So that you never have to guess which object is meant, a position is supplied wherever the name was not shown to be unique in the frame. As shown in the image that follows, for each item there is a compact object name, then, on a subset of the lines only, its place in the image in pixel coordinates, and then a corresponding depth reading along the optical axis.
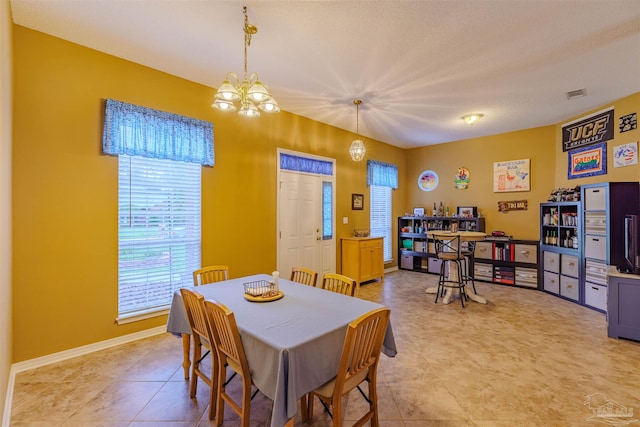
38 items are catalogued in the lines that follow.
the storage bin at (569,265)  4.30
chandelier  2.12
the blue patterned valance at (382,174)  6.05
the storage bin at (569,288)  4.28
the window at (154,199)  2.96
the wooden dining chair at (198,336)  1.85
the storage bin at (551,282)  4.62
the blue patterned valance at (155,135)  2.84
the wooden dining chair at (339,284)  2.29
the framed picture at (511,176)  5.47
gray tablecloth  1.35
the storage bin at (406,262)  6.61
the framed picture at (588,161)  4.27
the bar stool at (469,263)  5.36
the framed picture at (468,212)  5.98
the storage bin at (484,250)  5.51
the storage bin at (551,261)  4.61
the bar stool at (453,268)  4.24
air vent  3.75
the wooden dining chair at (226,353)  1.55
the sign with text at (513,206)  5.52
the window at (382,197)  6.17
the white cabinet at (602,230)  3.70
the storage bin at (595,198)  3.79
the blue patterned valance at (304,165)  4.52
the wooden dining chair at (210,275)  2.80
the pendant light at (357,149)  4.03
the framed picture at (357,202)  5.75
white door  4.51
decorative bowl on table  2.08
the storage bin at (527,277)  5.06
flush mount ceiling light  4.67
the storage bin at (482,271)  5.54
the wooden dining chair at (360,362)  1.43
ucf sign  4.20
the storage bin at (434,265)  6.08
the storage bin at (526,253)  5.05
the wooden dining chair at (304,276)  2.63
